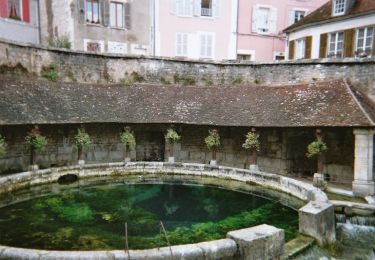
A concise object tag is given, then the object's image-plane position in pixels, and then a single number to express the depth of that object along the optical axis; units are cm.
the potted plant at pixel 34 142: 1212
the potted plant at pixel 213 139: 1384
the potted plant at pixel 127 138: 1394
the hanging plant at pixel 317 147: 1148
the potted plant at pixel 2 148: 1090
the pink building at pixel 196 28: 1948
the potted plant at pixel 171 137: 1409
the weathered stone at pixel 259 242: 576
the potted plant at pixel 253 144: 1315
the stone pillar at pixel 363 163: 1051
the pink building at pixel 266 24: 2086
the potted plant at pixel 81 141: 1326
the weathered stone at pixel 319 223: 719
